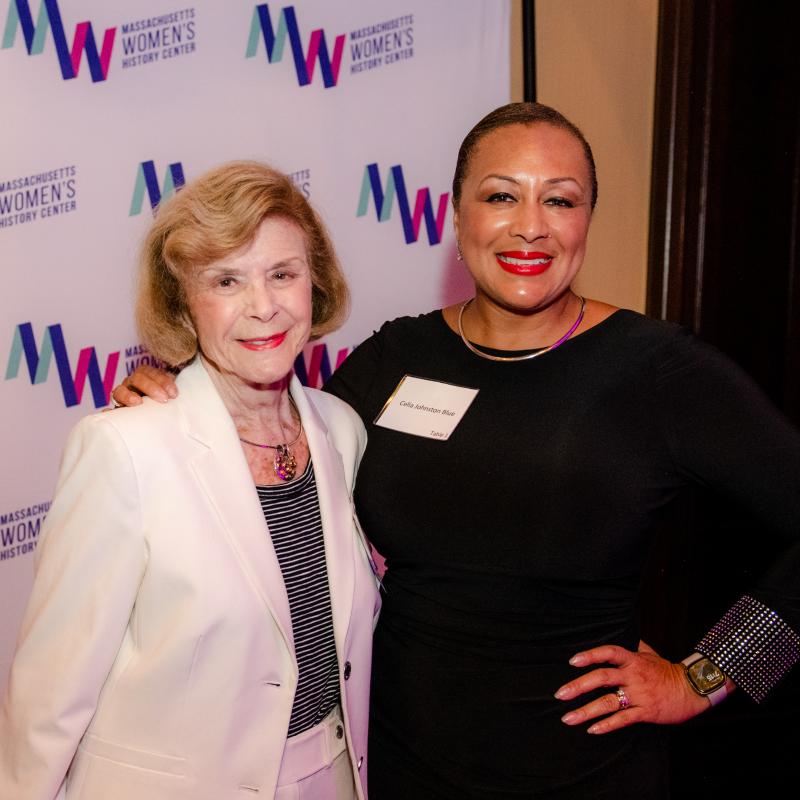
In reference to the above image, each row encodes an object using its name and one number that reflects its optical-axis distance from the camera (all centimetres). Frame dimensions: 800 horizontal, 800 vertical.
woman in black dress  160
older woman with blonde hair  141
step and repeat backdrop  253
